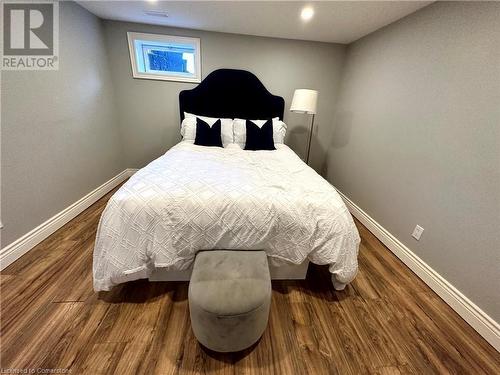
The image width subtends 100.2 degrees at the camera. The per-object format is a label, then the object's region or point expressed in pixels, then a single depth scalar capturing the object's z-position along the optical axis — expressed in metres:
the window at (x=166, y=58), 2.96
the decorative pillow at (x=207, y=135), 2.72
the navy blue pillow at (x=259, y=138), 2.79
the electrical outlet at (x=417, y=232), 1.89
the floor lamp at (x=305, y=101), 2.86
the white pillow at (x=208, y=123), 2.86
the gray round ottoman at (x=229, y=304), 1.03
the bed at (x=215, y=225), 1.32
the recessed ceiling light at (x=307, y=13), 2.22
